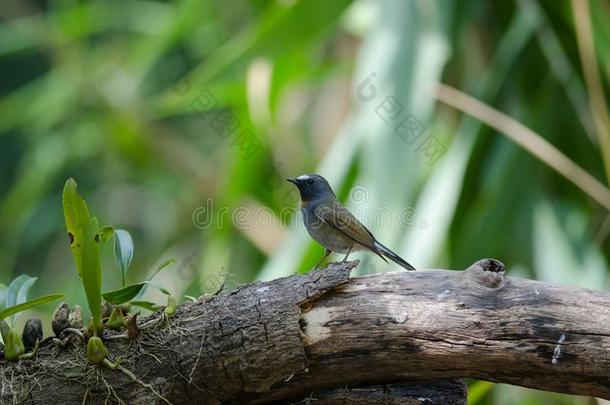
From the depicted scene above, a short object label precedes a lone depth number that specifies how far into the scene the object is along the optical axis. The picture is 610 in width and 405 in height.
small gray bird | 8.37
